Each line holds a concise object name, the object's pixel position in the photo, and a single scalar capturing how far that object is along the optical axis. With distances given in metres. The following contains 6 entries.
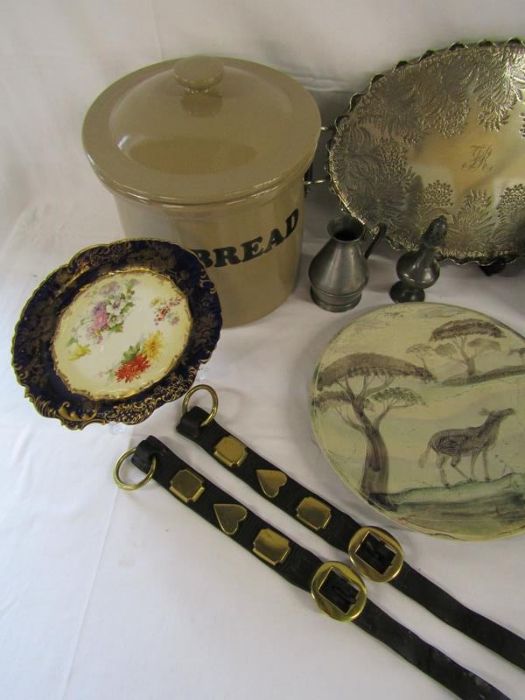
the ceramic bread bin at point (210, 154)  0.56
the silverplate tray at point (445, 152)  0.69
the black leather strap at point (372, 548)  0.52
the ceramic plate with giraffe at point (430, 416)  0.57
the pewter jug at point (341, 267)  0.71
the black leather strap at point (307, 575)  0.50
